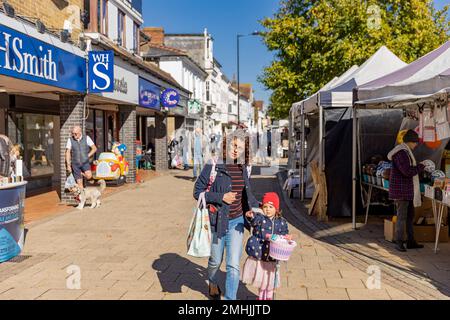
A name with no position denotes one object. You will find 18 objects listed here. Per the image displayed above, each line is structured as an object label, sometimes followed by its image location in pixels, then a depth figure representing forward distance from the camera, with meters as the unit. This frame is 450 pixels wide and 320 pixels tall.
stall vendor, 6.91
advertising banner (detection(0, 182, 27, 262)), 6.26
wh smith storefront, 8.80
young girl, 4.26
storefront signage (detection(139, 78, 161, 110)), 18.11
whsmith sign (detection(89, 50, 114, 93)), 11.84
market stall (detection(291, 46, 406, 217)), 9.23
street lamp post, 42.30
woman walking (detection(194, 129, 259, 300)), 4.41
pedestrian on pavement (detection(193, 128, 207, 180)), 17.30
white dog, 11.02
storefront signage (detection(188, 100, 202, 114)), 29.75
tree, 20.34
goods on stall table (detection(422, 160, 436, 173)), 7.15
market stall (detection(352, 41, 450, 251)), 6.15
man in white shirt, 10.90
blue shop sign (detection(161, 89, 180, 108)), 21.75
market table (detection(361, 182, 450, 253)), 6.62
